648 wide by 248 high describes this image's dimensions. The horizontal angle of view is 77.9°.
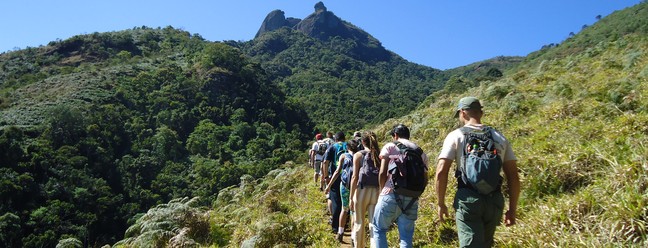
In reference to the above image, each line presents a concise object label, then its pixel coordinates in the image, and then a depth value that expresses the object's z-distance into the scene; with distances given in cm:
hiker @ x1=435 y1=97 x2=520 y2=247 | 279
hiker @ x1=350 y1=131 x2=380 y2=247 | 458
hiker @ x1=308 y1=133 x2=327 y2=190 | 984
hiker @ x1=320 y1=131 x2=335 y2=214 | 879
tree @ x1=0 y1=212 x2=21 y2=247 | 2917
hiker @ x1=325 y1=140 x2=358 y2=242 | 531
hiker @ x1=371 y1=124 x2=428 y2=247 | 378
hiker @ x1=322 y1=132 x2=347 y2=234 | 611
